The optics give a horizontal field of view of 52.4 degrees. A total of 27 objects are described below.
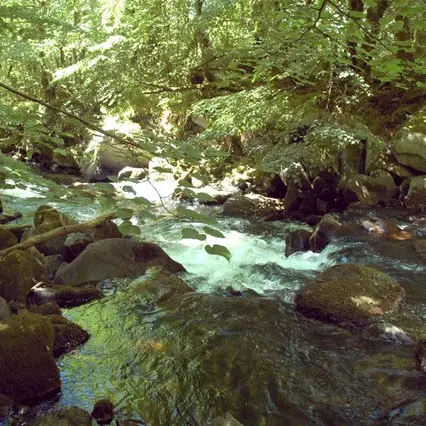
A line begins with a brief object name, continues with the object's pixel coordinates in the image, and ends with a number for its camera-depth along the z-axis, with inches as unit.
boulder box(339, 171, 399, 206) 374.0
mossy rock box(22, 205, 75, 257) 269.2
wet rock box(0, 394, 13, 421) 125.6
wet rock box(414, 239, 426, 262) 268.8
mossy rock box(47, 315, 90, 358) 162.9
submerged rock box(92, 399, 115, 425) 124.4
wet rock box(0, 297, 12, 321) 172.6
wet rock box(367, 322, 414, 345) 167.9
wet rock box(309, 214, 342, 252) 290.2
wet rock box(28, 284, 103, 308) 205.0
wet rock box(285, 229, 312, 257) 287.9
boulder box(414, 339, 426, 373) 148.5
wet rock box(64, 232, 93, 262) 265.3
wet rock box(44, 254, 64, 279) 247.5
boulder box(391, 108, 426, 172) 369.7
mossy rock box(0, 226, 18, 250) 252.1
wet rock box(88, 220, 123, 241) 284.0
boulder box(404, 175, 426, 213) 354.6
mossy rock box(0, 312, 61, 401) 132.6
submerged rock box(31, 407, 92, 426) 115.5
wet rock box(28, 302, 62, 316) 181.5
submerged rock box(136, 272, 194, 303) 211.5
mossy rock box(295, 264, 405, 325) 186.7
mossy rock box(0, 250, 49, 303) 204.7
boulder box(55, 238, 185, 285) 232.4
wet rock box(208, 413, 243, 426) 111.5
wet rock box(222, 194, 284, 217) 385.4
